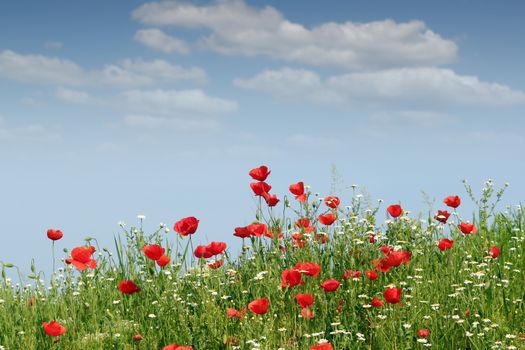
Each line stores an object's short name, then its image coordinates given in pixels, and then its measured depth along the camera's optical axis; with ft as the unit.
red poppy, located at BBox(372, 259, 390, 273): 35.50
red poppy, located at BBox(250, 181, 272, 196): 40.14
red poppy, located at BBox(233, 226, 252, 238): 39.73
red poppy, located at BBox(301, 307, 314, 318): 31.05
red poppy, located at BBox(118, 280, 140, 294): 36.24
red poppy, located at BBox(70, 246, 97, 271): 36.81
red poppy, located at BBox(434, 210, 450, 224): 45.34
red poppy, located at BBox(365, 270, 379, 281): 35.32
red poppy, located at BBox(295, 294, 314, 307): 30.09
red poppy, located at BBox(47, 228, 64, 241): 40.25
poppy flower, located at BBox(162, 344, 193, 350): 27.09
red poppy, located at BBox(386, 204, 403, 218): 41.93
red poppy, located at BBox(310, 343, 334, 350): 25.75
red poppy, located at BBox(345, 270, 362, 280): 36.10
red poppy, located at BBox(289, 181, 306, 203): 40.96
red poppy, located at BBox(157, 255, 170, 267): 35.85
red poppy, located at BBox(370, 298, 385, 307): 32.58
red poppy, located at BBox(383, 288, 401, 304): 30.86
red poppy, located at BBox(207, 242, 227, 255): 36.91
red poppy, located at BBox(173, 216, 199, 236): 36.73
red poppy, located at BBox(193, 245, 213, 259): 37.63
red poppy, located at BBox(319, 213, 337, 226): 39.86
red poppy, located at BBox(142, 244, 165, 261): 34.81
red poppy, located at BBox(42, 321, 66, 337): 31.83
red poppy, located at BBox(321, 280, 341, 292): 31.86
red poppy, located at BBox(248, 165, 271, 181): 39.70
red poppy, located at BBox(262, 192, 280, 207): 40.65
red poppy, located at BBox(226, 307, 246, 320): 32.50
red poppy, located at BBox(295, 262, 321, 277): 32.76
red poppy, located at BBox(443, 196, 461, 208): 45.80
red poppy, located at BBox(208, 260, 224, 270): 40.81
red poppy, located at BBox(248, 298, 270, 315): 29.60
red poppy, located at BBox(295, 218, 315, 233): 41.09
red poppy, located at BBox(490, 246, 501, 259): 38.81
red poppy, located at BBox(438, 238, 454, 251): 39.14
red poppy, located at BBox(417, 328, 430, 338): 31.55
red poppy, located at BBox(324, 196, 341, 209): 42.65
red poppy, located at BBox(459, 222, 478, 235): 40.86
